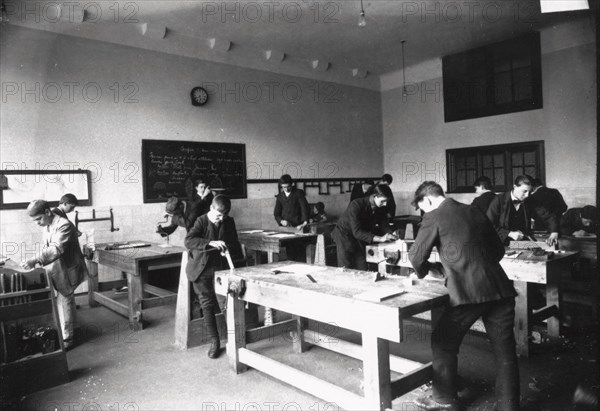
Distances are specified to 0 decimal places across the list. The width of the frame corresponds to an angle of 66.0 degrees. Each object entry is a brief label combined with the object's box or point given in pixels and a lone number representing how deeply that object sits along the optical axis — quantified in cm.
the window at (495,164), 858
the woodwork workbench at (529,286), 388
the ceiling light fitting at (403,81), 1048
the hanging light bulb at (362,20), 591
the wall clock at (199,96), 786
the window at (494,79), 838
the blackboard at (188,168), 736
